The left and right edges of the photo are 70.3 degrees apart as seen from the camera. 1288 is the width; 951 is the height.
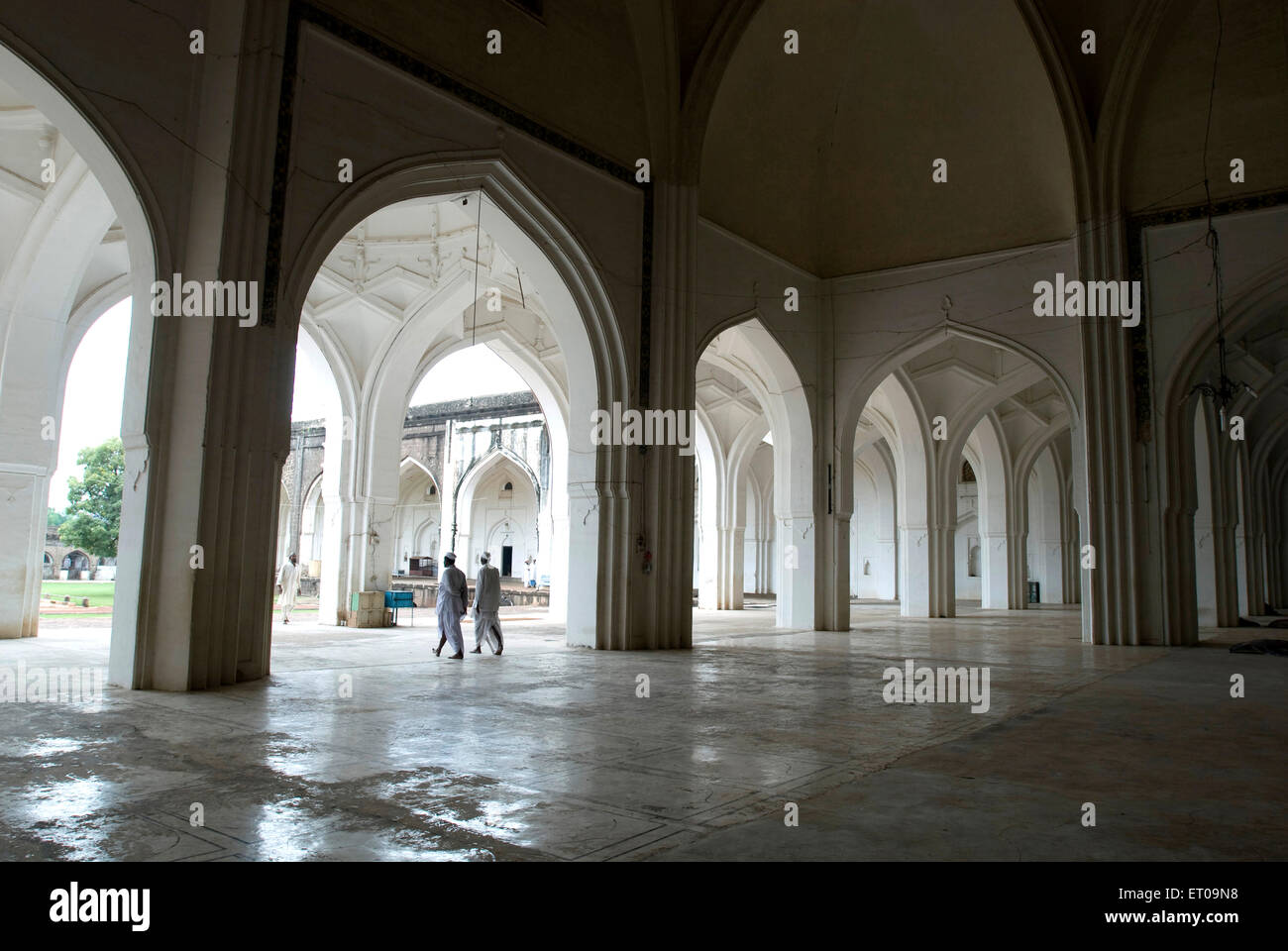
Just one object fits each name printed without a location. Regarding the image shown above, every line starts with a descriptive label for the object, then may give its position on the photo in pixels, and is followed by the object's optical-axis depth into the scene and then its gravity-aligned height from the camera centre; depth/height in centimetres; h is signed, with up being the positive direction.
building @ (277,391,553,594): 2678 +372
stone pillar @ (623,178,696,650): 1063 +126
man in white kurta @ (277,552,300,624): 1486 -17
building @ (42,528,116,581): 4038 +22
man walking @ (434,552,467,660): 929 -30
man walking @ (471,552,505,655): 1000 -33
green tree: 3625 +265
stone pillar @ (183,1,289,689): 673 +132
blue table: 1471 -40
